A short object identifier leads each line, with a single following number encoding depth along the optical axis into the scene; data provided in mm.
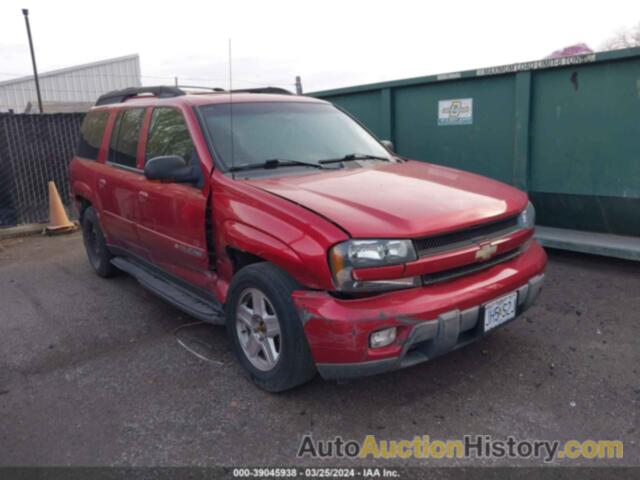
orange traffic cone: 8359
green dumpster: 4895
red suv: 2645
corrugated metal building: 30602
